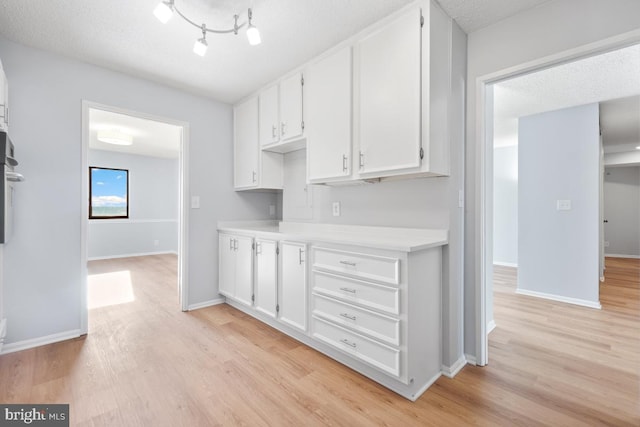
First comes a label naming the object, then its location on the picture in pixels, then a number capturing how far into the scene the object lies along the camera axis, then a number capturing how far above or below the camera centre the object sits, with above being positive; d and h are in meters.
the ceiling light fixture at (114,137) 4.71 +1.24
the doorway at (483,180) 1.96 +0.22
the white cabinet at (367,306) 1.69 -0.62
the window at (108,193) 6.26 +0.44
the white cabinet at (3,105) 1.80 +0.68
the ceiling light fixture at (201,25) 1.59 +1.11
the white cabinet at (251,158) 3.16 +0.60
